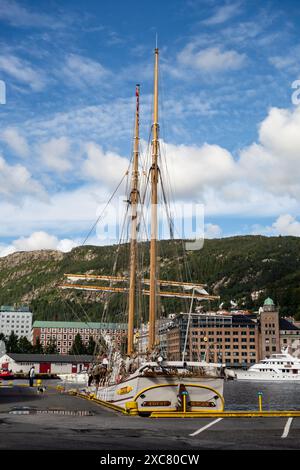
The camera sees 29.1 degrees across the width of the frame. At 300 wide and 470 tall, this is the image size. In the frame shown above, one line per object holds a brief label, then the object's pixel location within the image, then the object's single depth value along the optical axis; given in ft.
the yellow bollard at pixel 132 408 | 92.86
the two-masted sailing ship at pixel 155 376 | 103.49
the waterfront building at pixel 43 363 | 632.38
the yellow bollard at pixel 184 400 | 101.45
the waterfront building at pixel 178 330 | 614.99
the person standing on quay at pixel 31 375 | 215.76
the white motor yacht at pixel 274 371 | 588.09
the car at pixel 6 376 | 445.37
